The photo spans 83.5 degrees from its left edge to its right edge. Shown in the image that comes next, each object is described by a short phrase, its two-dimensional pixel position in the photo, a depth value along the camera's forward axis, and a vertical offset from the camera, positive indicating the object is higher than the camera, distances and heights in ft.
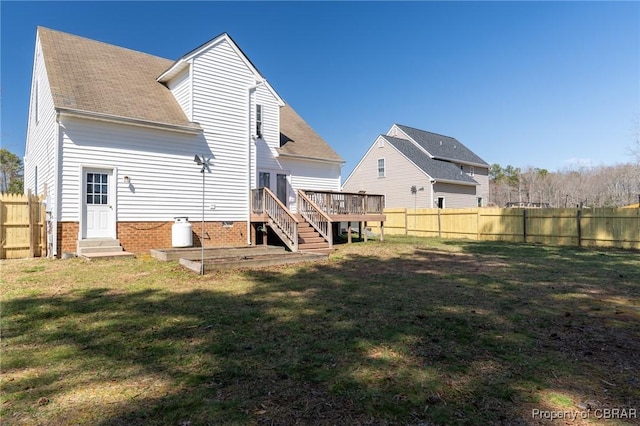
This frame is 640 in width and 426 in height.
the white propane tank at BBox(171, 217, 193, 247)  37.57 -1.68
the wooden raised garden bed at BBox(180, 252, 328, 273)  27.88 -3.74
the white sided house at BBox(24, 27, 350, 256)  34.68 +8.63
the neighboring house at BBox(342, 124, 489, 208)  90.12 +11.99
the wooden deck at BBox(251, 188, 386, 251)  40.22 +0.63
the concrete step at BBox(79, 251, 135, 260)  32.01 -3.35
